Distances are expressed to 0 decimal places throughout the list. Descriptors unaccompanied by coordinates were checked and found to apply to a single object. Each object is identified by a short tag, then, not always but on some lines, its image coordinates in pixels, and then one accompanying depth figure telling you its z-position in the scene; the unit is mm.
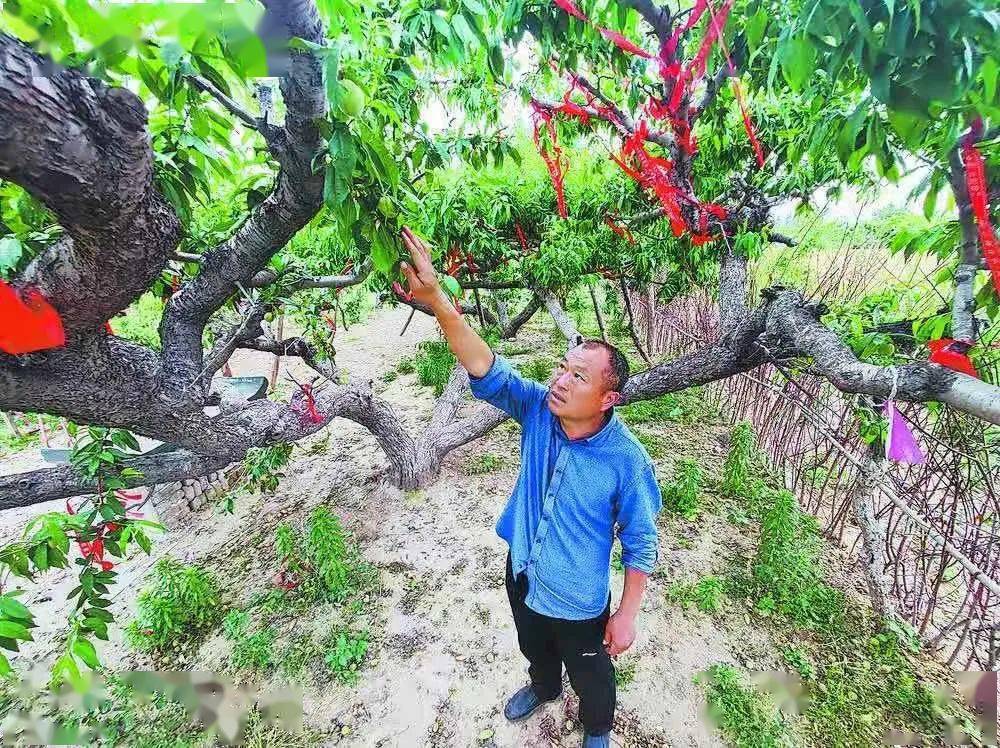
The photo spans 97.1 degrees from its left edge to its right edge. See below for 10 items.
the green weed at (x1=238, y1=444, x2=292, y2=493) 3478
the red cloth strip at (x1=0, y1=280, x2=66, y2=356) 1147
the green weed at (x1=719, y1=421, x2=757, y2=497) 3971
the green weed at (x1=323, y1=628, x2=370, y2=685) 2684
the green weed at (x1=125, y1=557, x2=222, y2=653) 2887
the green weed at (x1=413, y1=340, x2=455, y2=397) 6480
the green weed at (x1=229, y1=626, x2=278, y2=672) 2770
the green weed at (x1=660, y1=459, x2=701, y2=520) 3812
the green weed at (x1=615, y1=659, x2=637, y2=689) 2586
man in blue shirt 1490
